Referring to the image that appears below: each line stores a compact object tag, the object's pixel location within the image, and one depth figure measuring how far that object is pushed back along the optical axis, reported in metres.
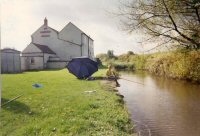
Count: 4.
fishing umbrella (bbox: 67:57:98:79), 12.92
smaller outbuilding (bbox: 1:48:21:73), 17.55
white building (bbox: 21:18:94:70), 24.72
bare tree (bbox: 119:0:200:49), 7.72
